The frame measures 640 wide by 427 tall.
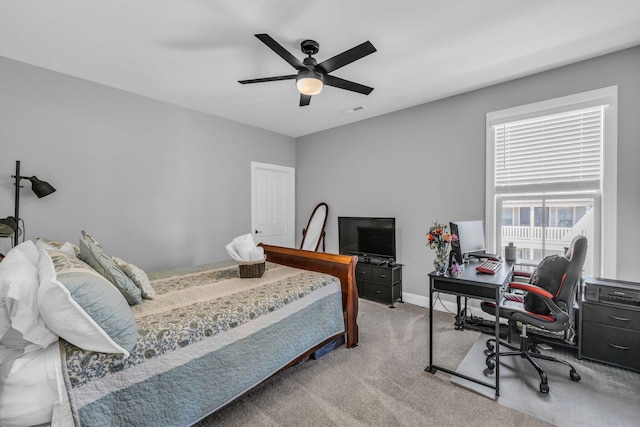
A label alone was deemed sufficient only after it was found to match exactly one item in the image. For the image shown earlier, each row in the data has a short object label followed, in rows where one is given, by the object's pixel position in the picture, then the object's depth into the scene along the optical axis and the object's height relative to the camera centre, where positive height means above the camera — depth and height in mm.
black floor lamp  2484 +174
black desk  1991 -573
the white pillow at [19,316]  1159 -450
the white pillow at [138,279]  1973 -496
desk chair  2008 -664
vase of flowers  2303 -275
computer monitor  2580 -301
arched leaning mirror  4938 -325
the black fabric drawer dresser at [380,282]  3795 -1004
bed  1182 -747
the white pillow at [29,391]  1111 -743
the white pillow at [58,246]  1972 -272
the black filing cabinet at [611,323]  2178 -899
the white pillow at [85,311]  1201 -456
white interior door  4746 +110
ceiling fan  1905 +1095
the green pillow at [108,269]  1760 -380
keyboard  2256 -475
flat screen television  3916 -396
